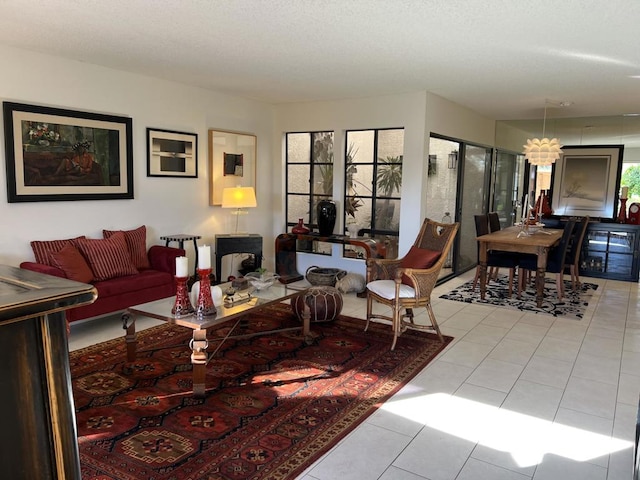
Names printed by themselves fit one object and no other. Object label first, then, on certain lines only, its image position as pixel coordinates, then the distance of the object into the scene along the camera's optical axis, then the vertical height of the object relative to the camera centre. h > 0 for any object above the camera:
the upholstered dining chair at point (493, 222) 6.39 -0.44
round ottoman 4.34 -1.08
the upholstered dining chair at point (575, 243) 5.77 -0.63
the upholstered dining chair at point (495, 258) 5.59 -0.80
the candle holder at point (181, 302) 3.20 -0.81
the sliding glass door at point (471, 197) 6.86 -0.11
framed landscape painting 7.16 +0.18
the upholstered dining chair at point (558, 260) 5.40 -0.79
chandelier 5.72 +0.49
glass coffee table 2.96 -0.91
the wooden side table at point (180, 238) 5.18 -0.61
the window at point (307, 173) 6.43 +0.18
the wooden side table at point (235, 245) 5.71 -0.74
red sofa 3.90 -0.93
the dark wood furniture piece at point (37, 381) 0.85 -0.37
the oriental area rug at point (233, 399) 2.35 -1.34
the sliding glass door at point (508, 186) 8.12 +0.07
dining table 5.16 -0.62
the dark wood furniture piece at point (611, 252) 6.86 -0.86
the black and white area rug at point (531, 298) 5.21 -1.27
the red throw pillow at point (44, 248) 4.09 -0.60
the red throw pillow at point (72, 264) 4.00 -0.71
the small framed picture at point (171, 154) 5.13 +0.32
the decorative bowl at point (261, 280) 3.99 -0.80
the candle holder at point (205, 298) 3.19 -0.77
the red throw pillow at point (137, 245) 4.74 -0.64
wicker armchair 3.93 -0.77
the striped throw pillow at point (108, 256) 4.28 -0.69
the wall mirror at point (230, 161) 5.85 +0.29
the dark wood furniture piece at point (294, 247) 5.70 -0.78
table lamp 5.64 -0.16
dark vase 6.11 -0.39
